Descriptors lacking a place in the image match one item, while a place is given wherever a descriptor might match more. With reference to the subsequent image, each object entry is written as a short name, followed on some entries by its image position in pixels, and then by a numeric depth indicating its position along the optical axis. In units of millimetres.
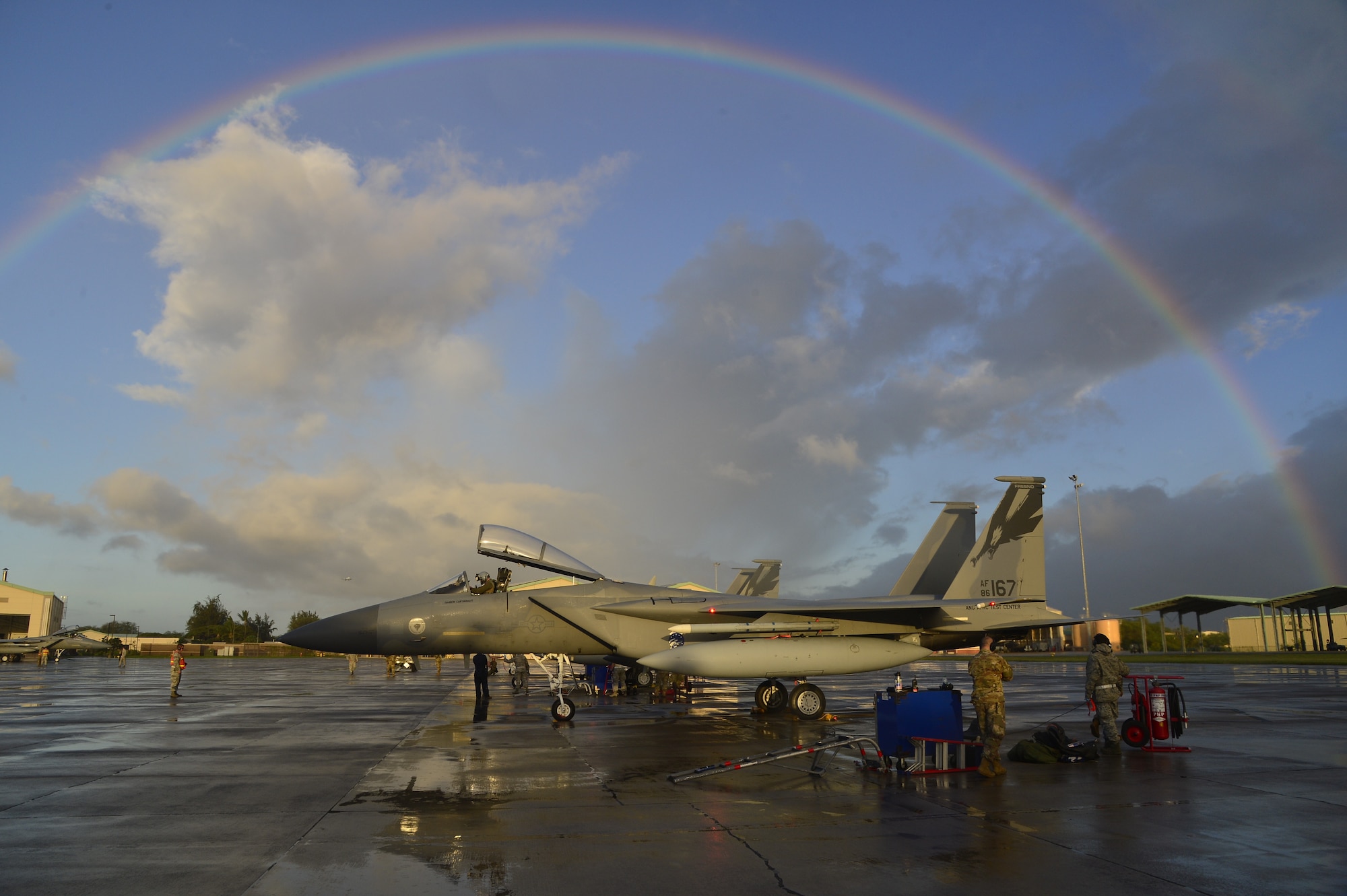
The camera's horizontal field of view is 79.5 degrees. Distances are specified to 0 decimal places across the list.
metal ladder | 8453
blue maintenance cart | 8938
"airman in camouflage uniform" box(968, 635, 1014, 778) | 8578
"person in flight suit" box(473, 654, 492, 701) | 15673
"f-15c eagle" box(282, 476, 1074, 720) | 15398
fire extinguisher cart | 10531
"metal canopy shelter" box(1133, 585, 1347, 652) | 52750
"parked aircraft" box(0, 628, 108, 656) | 54031
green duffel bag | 9719
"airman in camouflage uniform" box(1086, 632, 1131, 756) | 10594
